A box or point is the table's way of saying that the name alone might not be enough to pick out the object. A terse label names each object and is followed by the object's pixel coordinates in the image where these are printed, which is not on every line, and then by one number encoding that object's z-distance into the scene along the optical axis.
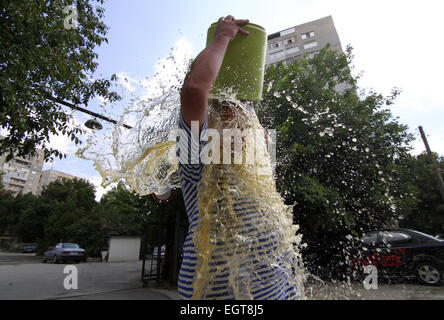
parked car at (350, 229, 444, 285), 6.70
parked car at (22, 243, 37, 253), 37.16
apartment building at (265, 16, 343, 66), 35.41
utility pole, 13.72
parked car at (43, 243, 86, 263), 17.47
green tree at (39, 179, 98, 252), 24.95
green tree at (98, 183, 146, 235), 25.39
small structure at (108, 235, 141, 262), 23.03
